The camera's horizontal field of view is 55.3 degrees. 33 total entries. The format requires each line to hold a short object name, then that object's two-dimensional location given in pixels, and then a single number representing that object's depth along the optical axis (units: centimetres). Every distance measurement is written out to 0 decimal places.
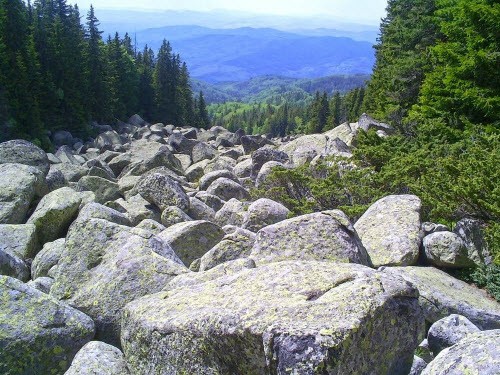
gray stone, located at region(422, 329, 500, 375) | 430
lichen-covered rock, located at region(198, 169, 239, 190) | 2419
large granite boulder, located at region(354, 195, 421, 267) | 1012
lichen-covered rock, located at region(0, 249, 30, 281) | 1052
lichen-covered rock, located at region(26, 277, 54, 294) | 970
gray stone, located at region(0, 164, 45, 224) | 1673
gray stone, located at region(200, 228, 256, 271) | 993
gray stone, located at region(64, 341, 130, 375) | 597
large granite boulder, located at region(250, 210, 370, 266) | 860
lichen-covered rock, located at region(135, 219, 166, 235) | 1479
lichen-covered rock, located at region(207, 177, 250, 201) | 2149
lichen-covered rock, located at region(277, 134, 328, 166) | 2758
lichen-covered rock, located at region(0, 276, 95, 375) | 642
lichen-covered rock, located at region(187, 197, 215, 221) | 1828
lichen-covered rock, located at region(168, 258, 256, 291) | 771
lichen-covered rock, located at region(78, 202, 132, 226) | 1306
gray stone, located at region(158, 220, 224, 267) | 1221
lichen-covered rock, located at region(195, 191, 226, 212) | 2020
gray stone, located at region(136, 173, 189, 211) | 1794
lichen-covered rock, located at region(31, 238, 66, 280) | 1197
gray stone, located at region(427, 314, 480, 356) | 643
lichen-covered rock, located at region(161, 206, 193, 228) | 1641
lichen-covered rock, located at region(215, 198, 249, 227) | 1670
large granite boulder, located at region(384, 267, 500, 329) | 806
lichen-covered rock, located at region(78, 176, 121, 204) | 2197
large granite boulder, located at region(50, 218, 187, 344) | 800
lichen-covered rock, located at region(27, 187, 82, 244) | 1548
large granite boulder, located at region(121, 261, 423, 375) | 466
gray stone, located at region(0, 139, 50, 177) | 2277
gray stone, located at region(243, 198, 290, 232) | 1373
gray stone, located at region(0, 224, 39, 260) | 1397
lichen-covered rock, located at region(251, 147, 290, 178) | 2556
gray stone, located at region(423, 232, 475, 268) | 1008
